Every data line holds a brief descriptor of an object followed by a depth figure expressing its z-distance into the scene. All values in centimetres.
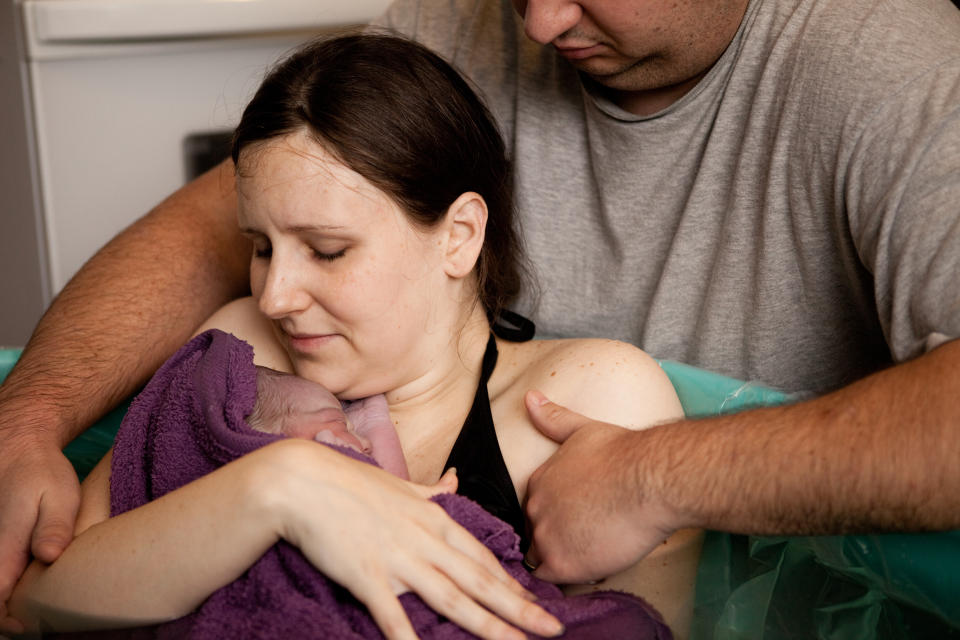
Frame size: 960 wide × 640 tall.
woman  88
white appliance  200
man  95
